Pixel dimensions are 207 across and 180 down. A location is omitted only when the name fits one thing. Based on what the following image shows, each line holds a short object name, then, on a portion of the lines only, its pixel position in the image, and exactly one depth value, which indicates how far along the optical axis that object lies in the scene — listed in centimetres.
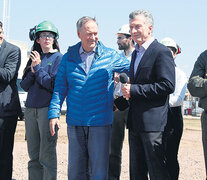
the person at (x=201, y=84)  395
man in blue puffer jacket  394
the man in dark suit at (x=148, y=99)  367
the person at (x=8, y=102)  483
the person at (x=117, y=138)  544
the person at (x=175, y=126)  507
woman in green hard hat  477
